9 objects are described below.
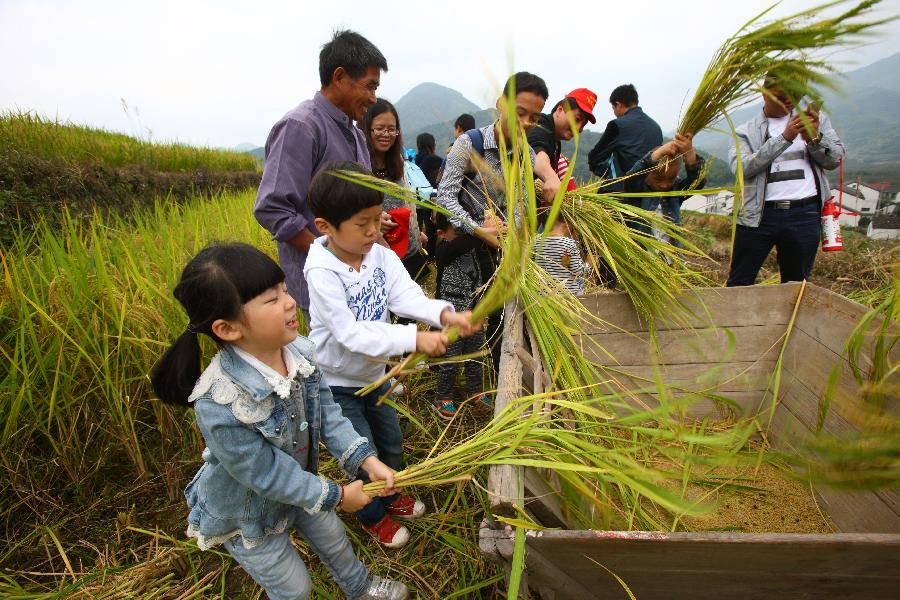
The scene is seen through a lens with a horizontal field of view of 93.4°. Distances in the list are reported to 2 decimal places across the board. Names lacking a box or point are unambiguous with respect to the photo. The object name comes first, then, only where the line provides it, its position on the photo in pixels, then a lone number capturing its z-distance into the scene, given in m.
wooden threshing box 0.81
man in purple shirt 1.63
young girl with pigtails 0.99
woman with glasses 2.33
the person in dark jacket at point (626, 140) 3.61
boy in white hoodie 1.28
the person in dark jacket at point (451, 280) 2.37
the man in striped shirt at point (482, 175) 1.97
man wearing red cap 2.12
